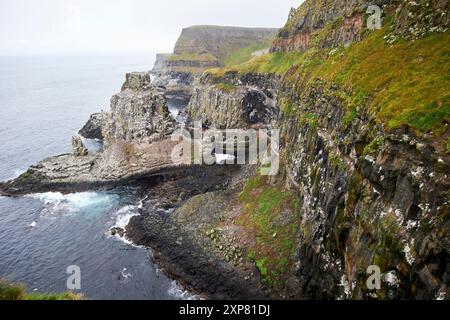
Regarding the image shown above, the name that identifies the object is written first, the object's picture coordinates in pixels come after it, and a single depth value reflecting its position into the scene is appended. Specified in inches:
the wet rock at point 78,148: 3385.8
